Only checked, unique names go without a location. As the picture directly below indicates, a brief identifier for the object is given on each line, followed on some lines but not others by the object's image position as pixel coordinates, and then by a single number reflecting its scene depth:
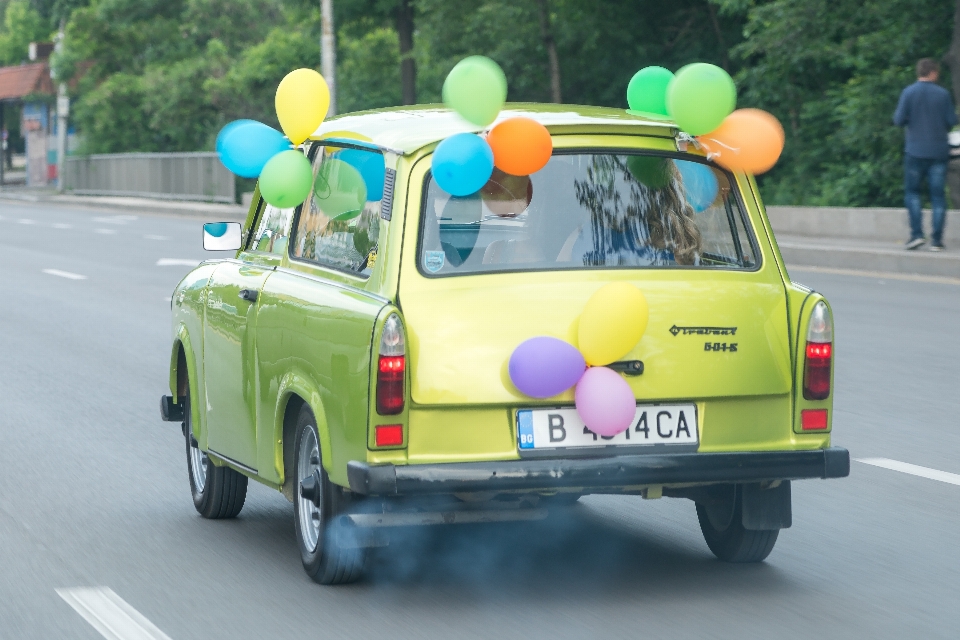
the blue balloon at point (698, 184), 10.81
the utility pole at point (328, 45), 69.02
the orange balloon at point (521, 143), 10.23
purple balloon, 9.78
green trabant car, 9.84
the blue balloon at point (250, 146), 12.11
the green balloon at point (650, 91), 12.09
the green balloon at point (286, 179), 11.59
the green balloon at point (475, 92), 10.48
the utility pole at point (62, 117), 107.17
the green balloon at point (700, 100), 10.66
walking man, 37.32
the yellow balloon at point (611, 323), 9.90
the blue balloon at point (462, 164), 10.10
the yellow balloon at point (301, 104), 11.91
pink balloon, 9.82
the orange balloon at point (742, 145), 10.81
